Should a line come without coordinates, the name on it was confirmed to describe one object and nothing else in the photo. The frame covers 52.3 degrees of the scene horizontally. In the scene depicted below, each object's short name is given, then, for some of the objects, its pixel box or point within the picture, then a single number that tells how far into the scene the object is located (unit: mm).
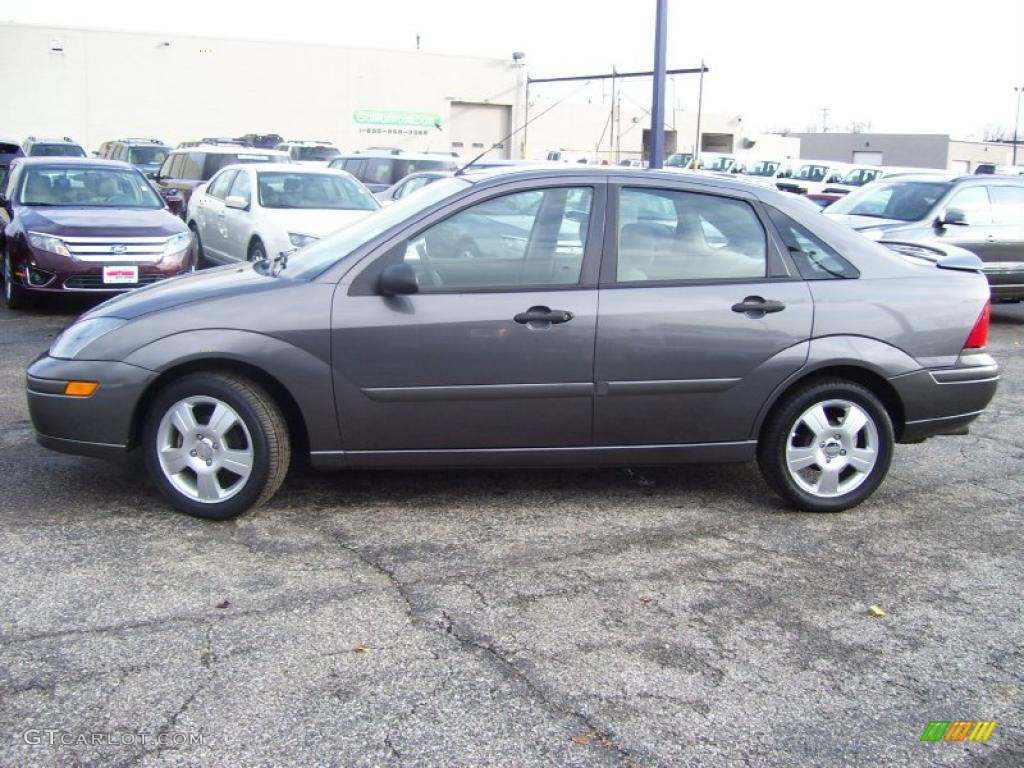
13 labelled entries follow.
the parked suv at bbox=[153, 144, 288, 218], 18203
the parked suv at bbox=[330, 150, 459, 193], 19402
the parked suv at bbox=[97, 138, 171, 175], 25609
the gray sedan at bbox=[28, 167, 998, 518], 4746
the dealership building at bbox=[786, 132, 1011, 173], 66250
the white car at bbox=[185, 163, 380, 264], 11227
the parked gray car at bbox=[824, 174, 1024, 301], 11508
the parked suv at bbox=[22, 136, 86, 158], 23719
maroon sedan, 9922
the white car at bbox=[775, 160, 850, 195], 28797
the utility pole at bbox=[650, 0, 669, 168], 12703
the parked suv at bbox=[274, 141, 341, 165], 28484
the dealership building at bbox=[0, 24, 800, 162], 41656
